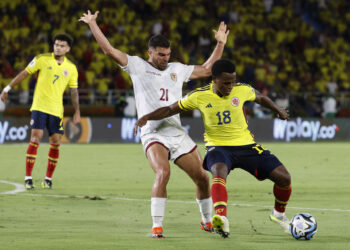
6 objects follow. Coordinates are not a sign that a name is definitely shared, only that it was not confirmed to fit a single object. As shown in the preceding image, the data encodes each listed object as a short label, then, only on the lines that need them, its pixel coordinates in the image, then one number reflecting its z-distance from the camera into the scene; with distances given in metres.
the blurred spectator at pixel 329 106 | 57.19
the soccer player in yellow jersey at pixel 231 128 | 15.01
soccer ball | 14.45
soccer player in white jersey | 15.70
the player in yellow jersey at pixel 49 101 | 24.11
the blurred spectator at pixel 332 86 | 61.31
